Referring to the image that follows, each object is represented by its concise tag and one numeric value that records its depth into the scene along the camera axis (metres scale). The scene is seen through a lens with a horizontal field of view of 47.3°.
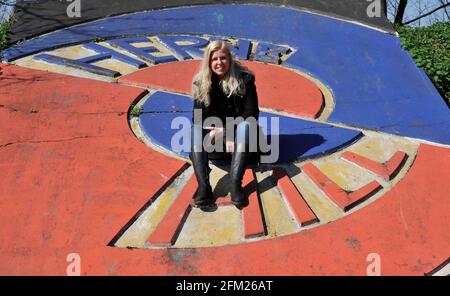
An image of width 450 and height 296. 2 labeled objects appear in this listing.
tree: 9.80
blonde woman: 3.65
